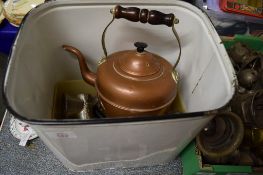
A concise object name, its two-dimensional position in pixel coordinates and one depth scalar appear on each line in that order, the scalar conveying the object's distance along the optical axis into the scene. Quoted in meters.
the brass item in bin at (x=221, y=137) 0.58
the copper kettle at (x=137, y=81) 0.55
